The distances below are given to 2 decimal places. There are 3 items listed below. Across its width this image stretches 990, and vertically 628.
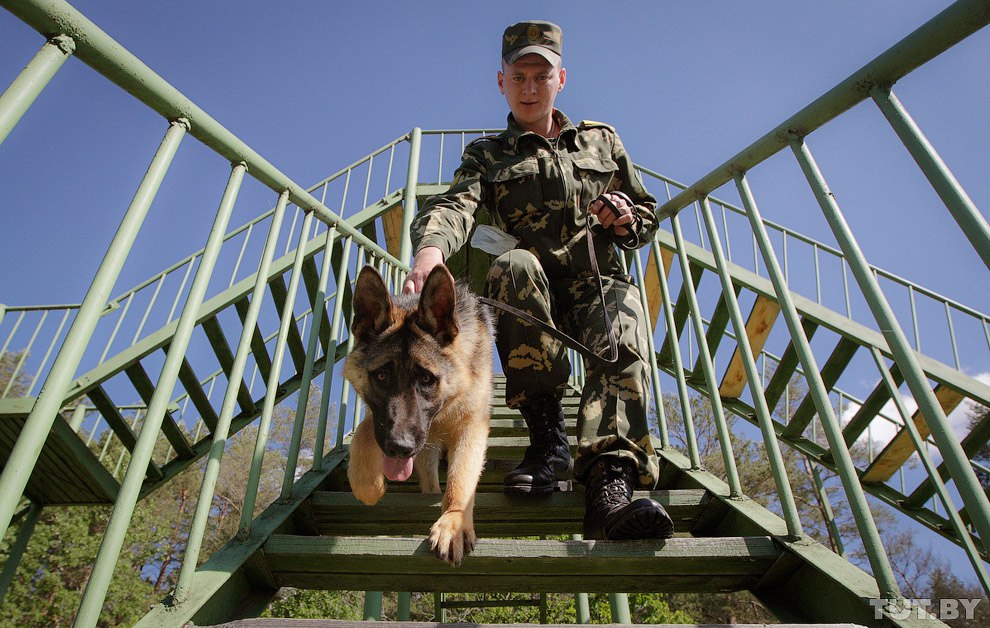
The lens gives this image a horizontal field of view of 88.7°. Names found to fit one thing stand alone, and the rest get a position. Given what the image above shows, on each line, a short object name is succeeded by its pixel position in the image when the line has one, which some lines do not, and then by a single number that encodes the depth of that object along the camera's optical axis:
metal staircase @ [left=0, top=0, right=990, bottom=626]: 1.16
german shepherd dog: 1.88
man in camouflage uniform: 2.09
